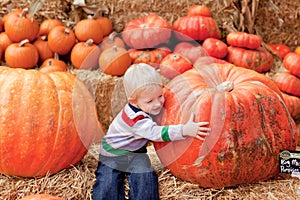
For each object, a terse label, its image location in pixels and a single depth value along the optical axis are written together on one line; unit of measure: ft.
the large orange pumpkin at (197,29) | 13.44
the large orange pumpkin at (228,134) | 7.08
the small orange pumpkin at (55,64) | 12.75
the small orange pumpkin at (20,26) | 13.33
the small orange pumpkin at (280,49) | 14.20
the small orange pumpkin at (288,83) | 12.77
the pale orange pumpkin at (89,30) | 13.62
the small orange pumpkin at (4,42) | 13.55
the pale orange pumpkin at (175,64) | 11.74
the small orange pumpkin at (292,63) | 12.89
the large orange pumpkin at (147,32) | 13.06
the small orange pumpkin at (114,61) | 12.46
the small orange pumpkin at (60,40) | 13.42
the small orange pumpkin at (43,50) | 13.70
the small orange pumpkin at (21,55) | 12.92
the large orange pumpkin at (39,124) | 7.72
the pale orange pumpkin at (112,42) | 13.12
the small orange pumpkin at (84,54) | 13.17
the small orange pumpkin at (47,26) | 14.12
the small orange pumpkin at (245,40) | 13.12
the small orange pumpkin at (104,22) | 14.28
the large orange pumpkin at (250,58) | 13.08
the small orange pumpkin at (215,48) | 12.94
